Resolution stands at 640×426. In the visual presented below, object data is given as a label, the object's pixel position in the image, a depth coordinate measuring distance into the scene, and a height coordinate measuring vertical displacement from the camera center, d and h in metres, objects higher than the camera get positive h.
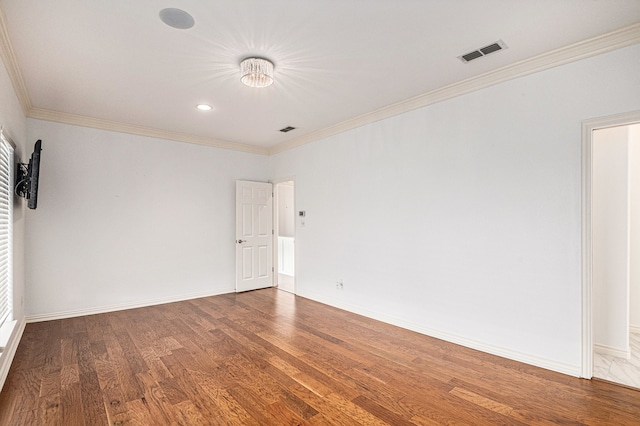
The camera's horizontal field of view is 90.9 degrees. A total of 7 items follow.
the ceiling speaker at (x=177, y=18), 2.17 +1.39
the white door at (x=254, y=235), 5.78 -0.42
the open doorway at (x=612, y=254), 3.05 -0.43
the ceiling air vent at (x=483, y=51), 2.61 +1.39
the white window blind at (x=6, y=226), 2.86 -0.11
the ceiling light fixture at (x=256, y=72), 2.80 +1.29
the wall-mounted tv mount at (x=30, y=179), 3.17 +0.37
